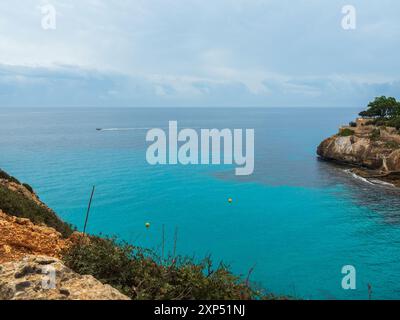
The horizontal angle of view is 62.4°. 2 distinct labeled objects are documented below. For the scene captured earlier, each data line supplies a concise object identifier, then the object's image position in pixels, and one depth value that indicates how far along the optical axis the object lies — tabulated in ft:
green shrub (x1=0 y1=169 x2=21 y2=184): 87.93
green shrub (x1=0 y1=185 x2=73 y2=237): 57.41
